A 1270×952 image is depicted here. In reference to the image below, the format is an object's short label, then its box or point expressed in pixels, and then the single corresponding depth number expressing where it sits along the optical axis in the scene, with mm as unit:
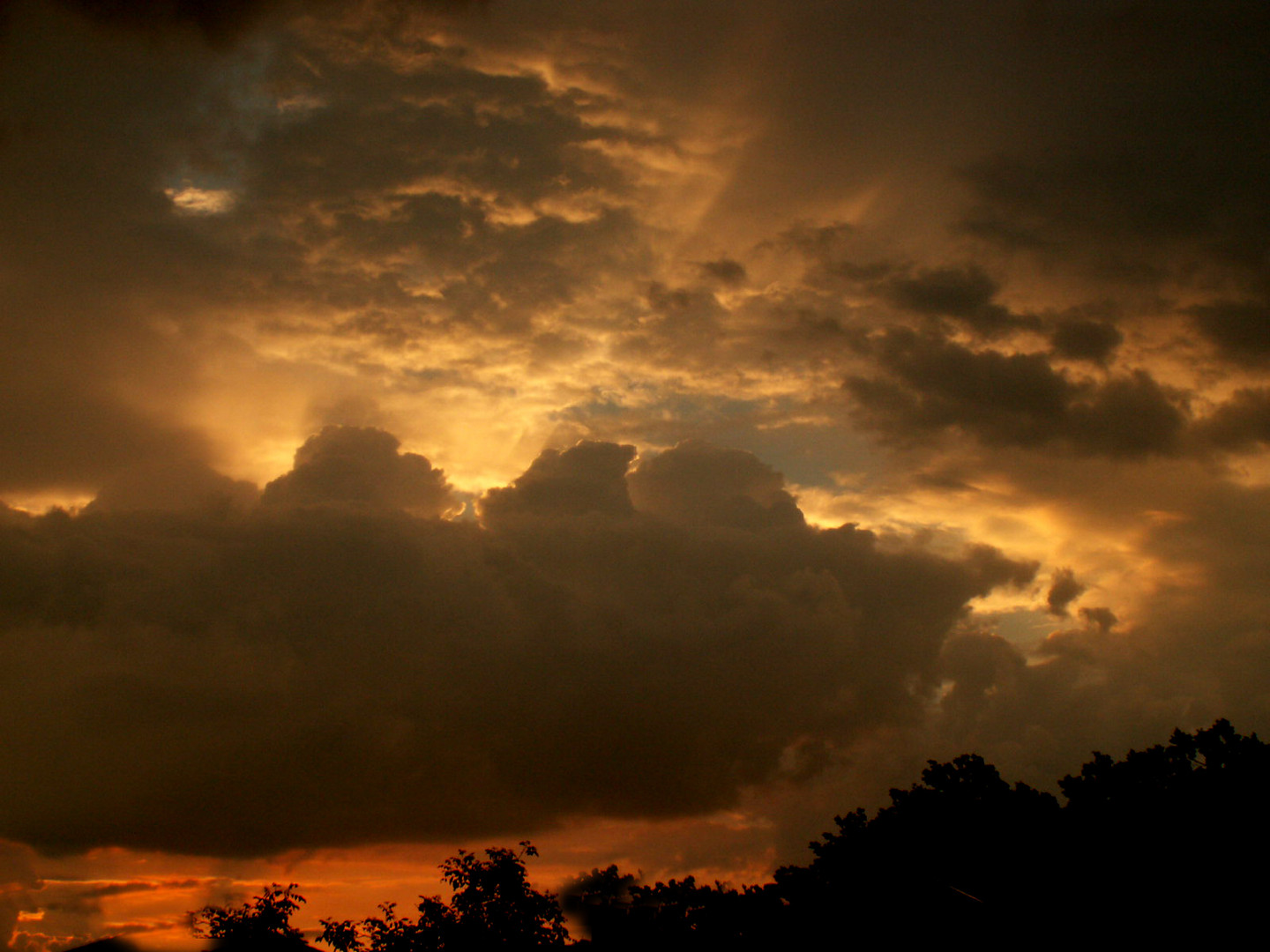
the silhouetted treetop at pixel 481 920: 32125
